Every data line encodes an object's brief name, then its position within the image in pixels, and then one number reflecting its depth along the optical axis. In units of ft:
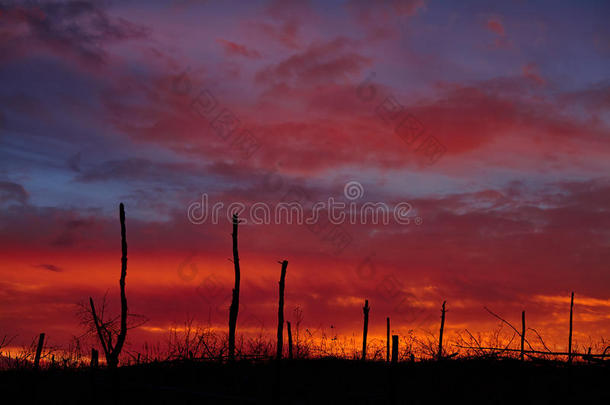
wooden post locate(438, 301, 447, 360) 105.18
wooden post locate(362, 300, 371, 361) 99.38
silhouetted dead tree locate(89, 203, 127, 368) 67.82
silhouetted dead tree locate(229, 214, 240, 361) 85.46
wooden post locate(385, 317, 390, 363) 103.01
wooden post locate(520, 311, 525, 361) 107.84
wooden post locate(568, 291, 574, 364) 98.21
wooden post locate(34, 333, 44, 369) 64.30
